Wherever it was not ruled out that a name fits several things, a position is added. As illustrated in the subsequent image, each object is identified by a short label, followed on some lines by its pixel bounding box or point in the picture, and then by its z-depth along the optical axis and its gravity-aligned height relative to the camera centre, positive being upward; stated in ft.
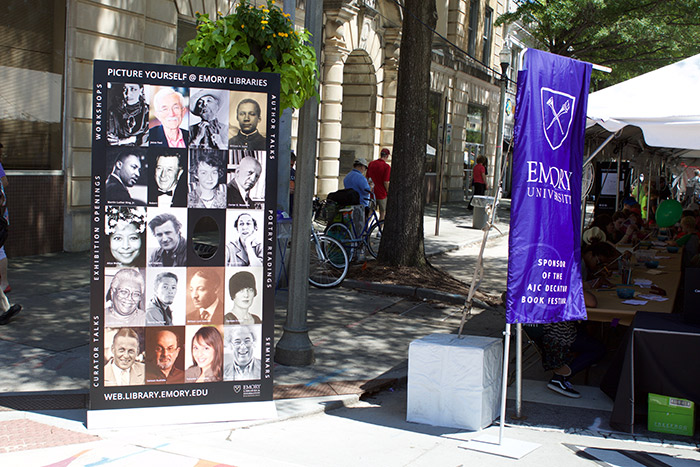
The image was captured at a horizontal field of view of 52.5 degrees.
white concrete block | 17.54 -5.08
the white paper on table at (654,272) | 29.22 -3.41
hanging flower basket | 18.70 +3.21
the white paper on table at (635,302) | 22.21 -3.56
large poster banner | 15.93 -1.61
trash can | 62.95 -2.76
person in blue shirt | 41.47 -0.60
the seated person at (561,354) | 20.71 -5.00
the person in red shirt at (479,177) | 84.12 +0.38
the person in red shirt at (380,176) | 53.78 -0.11
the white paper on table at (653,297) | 23.22 -3.56
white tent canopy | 19.40 +2.23
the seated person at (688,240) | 33.23 -2.40
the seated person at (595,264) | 25.17 -2.87
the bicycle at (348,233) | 37.83 -3.22
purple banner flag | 17.35 -0.22
